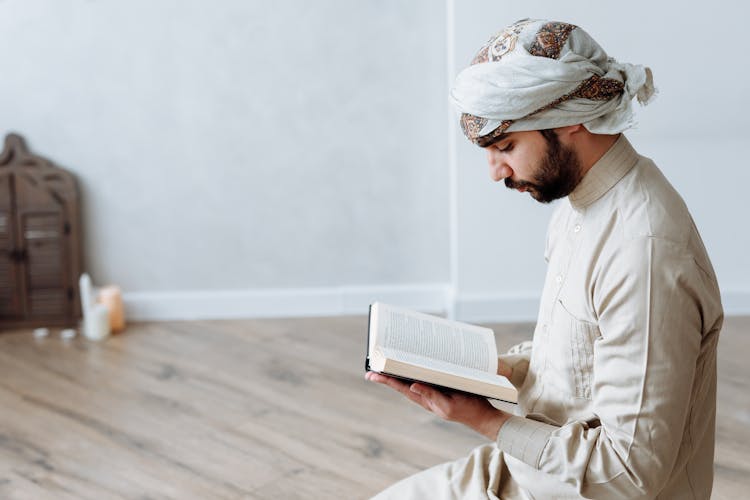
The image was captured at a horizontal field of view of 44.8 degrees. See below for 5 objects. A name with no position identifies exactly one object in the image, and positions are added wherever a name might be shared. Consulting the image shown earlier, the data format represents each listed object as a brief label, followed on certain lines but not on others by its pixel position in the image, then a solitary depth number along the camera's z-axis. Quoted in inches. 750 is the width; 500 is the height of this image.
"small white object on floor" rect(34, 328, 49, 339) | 140.6
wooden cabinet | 142.9
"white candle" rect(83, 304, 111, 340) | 138.2
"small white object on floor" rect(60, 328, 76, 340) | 139.6
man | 49.8
